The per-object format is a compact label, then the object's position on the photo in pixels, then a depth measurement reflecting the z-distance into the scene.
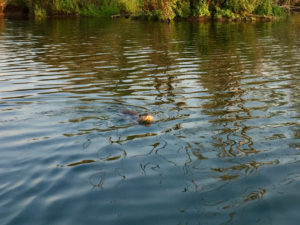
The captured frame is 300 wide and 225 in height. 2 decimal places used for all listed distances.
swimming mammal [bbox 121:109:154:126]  8.53
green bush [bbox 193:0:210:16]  43.75
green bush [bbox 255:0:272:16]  43.59
